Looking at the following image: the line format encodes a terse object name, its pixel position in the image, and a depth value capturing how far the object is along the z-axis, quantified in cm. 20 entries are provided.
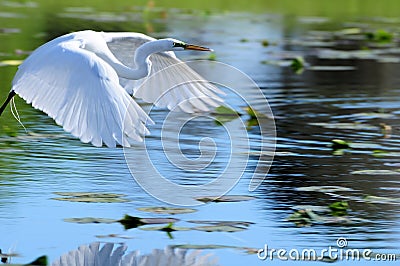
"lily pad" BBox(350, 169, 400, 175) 1565
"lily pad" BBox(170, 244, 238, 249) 1173
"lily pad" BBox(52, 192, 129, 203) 1374
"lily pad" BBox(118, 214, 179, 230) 1260
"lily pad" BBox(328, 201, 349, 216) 1340
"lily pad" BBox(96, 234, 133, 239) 1209
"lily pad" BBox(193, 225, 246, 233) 1248
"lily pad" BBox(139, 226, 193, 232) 1244
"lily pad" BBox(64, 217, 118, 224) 1267
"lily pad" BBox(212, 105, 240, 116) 2111
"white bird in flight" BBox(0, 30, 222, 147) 1266
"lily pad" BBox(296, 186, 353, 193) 1462
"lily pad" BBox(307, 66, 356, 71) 2861
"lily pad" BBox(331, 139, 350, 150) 1755
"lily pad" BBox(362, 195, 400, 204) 1406
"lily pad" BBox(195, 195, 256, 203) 1421
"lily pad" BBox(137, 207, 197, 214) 1336
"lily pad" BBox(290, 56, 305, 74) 2816
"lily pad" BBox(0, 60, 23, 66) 2569
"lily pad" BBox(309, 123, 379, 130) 1964
